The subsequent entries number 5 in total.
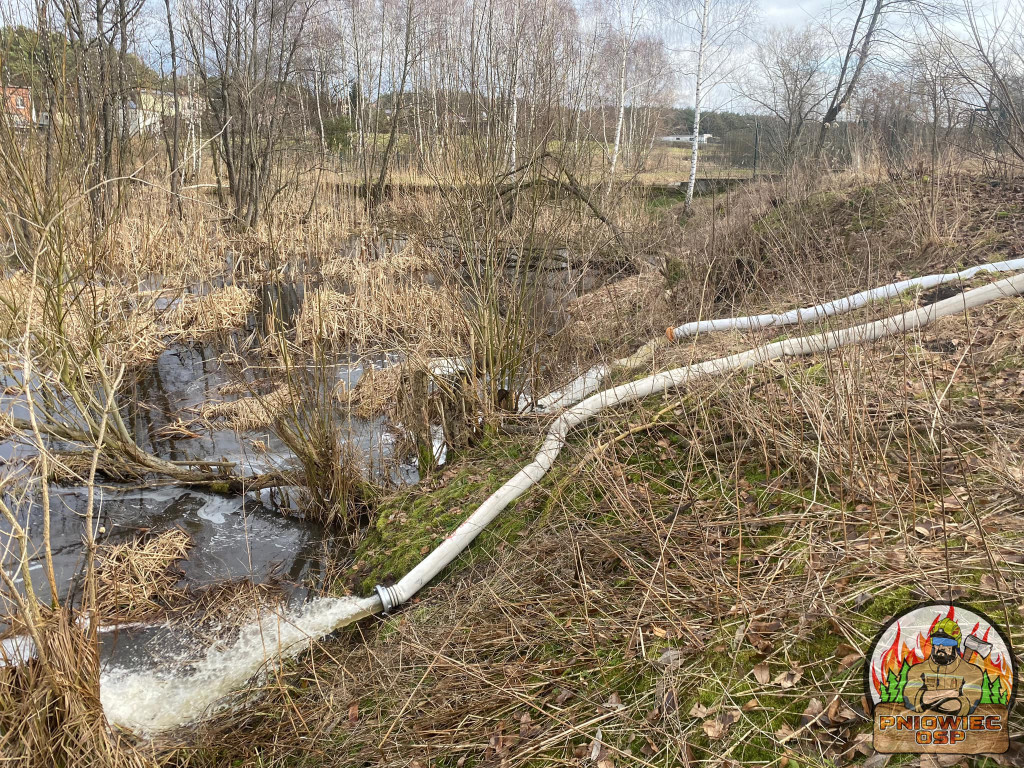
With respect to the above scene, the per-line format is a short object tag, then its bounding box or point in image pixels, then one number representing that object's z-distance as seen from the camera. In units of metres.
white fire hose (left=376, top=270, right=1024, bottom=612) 3.81
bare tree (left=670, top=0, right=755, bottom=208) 15.02
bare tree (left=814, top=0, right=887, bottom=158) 13.02
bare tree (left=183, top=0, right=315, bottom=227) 11.23
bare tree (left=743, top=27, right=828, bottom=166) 14.04
